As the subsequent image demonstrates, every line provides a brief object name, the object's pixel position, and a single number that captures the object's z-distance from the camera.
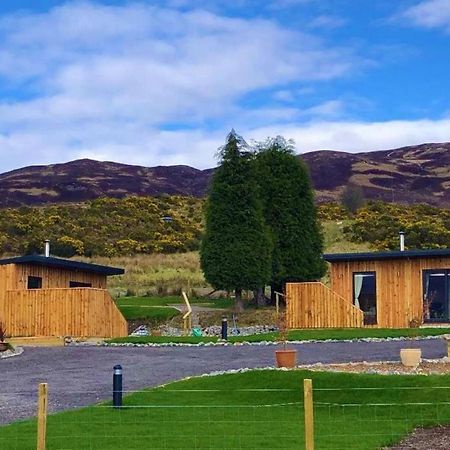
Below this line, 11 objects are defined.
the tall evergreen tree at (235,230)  33.03
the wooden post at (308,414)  8.80
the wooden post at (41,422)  9.32
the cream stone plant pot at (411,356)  16.25
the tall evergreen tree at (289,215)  35.62
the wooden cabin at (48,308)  27.94
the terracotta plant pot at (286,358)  16.30
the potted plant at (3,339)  24.06
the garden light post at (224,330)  25.37
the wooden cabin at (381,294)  29.08
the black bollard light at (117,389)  13.31
